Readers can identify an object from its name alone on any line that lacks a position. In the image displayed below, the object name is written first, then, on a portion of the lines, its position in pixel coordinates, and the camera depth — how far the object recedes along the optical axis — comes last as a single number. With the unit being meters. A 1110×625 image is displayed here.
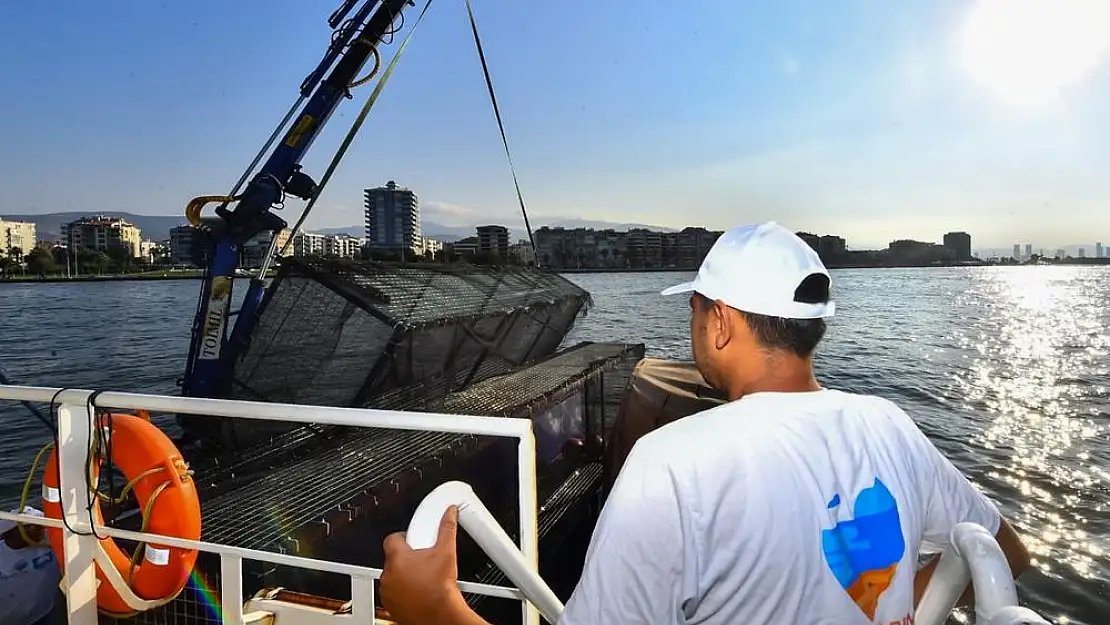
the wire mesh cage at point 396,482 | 3.69
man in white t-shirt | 1.15
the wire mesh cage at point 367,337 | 6.84
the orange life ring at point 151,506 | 2.78
